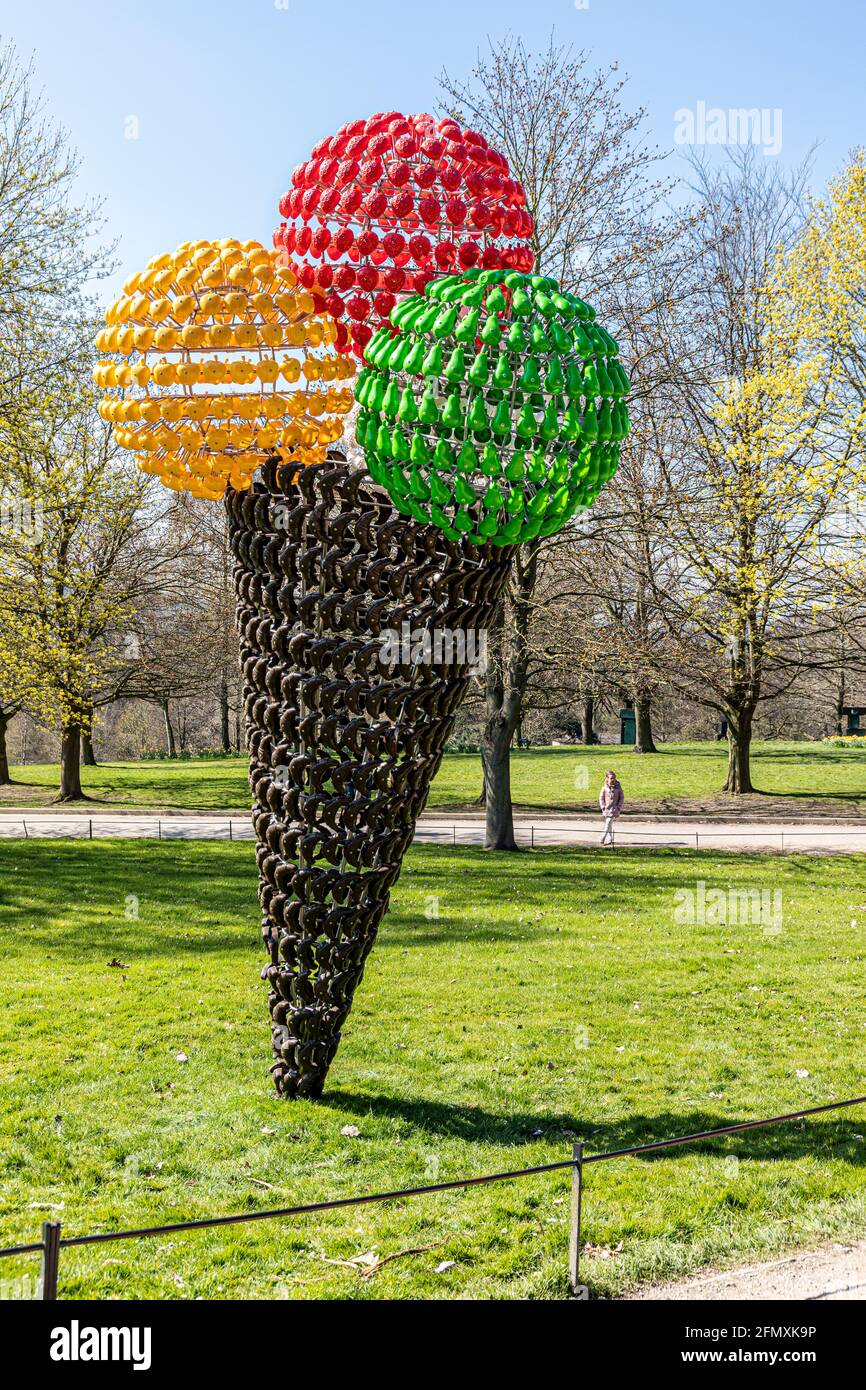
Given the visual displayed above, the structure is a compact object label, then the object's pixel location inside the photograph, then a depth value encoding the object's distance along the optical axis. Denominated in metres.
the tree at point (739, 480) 17.27
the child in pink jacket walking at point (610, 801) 19.39
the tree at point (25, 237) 17.31
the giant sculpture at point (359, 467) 5.86
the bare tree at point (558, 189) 17.94
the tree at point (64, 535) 17.94
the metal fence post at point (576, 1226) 5.00
